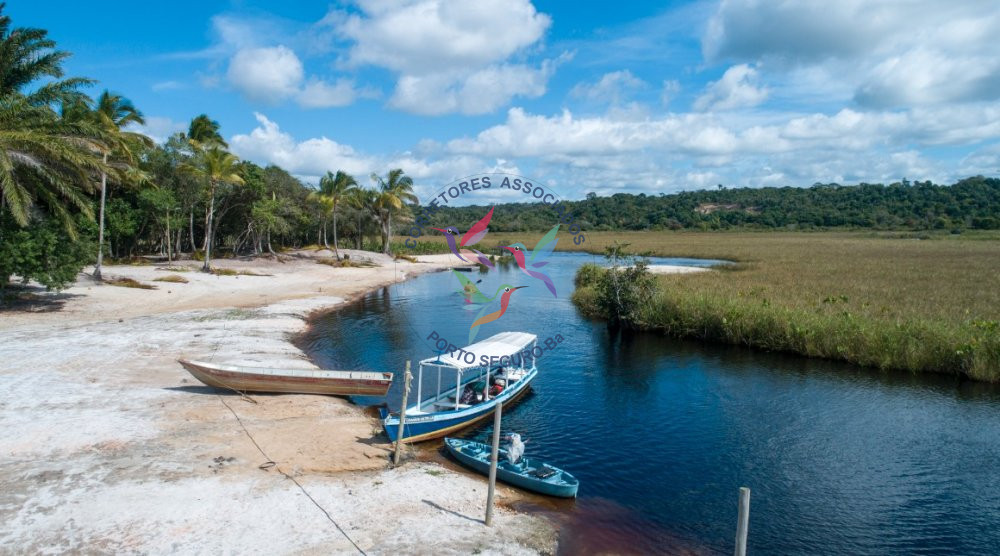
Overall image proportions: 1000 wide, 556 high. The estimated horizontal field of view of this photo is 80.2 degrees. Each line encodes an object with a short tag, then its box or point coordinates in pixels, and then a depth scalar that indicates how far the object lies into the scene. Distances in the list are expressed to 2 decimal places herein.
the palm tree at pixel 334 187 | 68.44
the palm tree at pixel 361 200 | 73.01
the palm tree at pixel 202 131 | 55.28
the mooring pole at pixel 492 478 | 12.32
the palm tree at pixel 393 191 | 74.38
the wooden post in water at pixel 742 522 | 9.10
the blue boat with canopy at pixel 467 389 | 17.45
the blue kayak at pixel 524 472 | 14.41
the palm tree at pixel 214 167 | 46.78
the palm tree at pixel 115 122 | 39.13
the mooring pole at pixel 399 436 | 15.30
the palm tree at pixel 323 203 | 68.81
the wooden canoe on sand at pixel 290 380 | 19.45
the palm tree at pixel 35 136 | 26.27
